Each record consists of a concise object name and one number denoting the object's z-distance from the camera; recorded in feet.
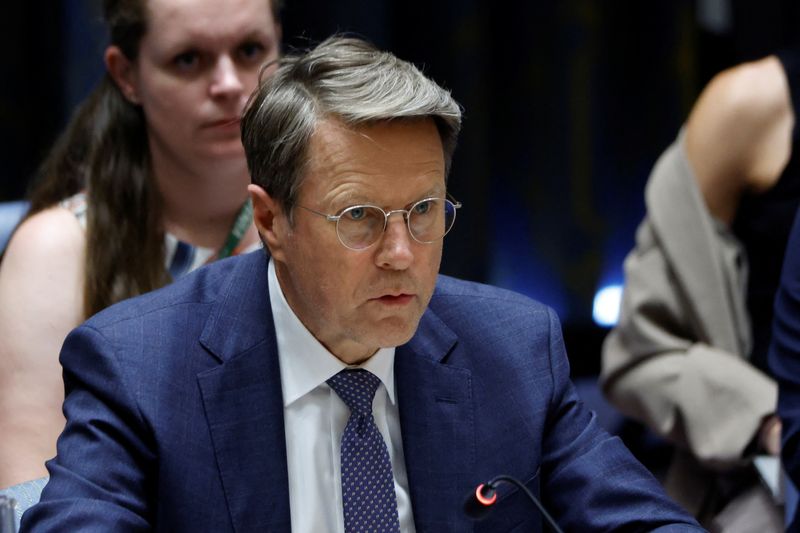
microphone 14.09
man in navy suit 14.25
